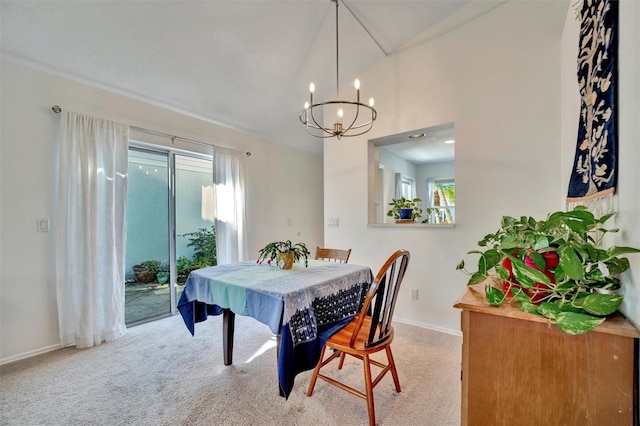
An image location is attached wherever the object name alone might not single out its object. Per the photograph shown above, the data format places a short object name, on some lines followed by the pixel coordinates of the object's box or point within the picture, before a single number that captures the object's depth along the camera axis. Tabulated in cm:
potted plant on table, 215
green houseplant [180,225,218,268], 356
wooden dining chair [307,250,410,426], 148
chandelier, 337
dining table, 153
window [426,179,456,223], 565
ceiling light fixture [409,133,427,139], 307
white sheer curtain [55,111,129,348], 239
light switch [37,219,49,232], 233
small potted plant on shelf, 310
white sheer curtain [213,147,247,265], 358
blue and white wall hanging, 92
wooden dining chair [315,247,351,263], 269
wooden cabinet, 70
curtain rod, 238
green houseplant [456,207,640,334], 71
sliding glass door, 307
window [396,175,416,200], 547
